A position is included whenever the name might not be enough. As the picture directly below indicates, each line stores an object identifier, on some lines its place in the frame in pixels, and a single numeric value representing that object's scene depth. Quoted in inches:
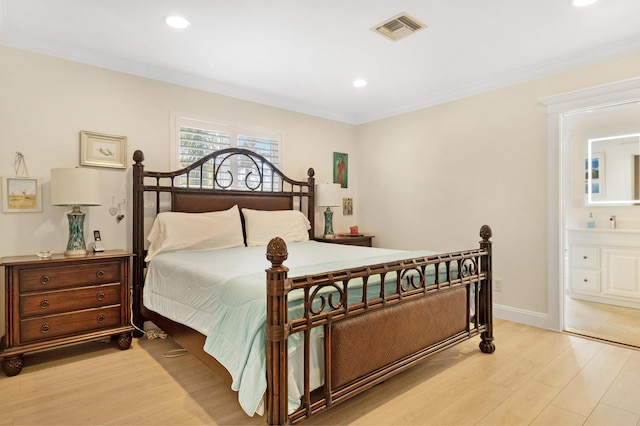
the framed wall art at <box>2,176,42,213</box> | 108.4
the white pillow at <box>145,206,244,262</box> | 122.4
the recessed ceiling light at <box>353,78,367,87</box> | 148.9
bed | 64.2
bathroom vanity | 159.5
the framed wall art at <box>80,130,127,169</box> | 121.2
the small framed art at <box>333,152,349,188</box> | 197.8
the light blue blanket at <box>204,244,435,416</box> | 63.2
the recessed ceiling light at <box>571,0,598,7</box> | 91.7
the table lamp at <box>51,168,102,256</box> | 107.5
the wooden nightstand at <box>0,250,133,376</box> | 96.8
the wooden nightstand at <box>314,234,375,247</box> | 172.6
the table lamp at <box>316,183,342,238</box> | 178.2
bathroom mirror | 167.5
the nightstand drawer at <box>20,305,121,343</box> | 99.2
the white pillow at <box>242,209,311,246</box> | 145.1
